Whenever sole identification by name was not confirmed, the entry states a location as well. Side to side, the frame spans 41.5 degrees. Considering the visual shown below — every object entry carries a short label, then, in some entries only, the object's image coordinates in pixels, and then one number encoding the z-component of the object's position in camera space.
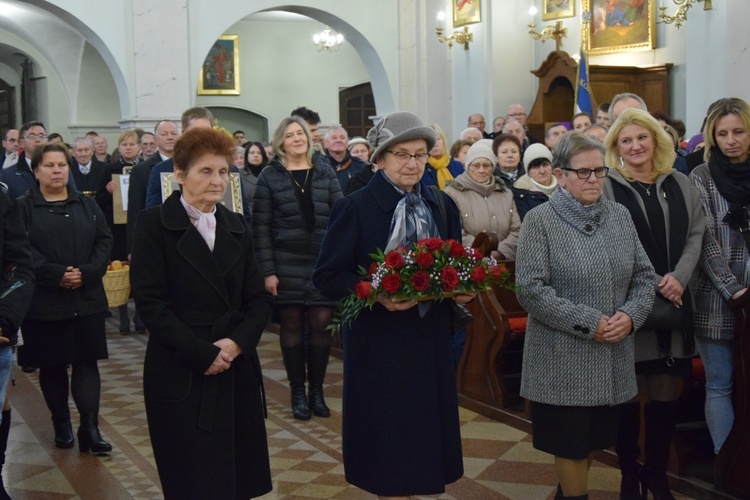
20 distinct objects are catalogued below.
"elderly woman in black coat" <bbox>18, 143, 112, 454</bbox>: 5.12
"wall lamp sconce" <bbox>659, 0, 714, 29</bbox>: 11.28
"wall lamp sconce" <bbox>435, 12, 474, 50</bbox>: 14.86
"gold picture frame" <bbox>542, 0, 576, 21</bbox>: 14.07
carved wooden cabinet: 13.07
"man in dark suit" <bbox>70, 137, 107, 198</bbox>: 9.88
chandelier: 20.00
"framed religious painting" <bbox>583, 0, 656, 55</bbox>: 13.17
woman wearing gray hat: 3.46
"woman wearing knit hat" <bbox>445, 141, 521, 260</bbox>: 6.37
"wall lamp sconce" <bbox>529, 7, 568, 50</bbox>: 14.02
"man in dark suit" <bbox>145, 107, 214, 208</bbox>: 5.52
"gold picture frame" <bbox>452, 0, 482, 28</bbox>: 14.48
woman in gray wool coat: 3.62
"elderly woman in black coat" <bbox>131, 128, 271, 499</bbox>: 3.36
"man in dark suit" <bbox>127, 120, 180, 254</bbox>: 6.93
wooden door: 21.89
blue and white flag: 11.28
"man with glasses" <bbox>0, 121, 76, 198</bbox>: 7.55
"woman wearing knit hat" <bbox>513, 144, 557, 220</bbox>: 6.89
